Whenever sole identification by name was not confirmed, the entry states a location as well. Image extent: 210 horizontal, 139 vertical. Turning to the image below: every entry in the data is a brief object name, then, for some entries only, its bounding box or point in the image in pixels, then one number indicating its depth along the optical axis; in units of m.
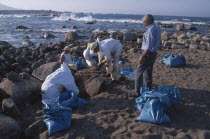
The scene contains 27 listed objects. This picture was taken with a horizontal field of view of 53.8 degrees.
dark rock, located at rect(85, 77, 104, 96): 5.18
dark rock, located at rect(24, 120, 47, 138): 3.52
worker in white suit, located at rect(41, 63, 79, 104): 4.69
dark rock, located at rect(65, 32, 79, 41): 17.02
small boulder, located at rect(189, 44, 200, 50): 11.32
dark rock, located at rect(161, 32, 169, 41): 16.00
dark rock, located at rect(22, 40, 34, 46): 15.13
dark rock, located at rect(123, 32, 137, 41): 15.56
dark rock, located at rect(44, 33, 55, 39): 18.39
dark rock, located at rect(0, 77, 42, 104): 5.03
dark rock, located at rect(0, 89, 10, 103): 4.73
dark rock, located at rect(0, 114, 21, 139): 3.40
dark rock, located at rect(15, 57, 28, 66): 9.08
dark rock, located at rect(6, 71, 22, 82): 5.21
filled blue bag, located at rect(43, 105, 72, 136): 3.44
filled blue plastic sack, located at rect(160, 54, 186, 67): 7.38
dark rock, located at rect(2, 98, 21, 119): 4.24
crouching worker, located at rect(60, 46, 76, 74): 6.46
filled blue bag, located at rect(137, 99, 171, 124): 3.60
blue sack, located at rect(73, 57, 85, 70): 7.48
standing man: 4.12
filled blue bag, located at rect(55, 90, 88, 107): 4.22
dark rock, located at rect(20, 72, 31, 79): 5.54
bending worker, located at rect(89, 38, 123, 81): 5.26
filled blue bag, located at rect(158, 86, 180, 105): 4.10
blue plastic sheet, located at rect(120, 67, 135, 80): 6.38
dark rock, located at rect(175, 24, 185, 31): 27.56
